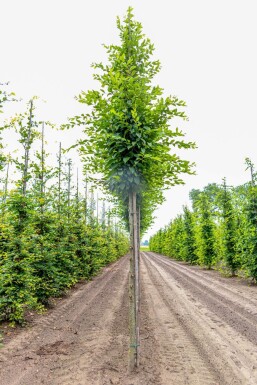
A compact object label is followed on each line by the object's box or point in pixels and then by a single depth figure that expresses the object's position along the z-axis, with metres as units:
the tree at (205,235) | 20.92
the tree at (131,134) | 4.37
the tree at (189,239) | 26.23
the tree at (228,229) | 16.42
